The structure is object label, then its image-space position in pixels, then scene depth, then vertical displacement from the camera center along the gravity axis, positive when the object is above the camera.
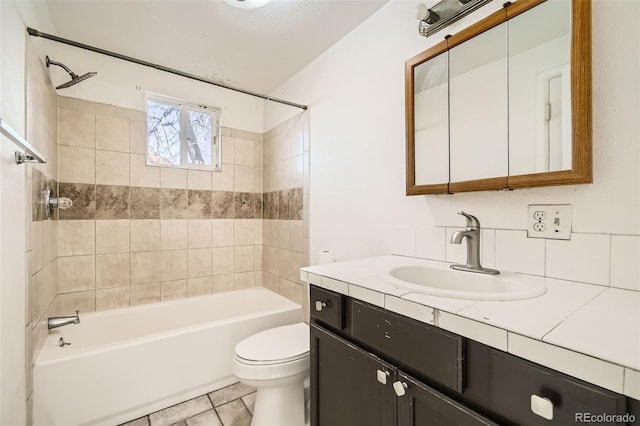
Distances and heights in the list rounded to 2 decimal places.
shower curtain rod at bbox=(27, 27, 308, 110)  1.32 +0.83
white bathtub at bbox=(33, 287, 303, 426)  1.45 -0.90
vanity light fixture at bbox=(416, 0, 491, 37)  1.17 +0.86
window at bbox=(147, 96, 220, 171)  2.38 +0.69
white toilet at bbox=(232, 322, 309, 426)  1.38 -0.82
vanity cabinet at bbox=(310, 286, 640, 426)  0.52 -0.41
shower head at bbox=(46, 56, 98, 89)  1.68 +0.83
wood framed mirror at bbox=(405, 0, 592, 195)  0.89 +0.42
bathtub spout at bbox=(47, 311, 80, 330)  1.71 -0.67
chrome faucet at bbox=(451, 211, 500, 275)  1.09 -0.12
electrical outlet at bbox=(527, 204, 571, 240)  0.93 -0.03
